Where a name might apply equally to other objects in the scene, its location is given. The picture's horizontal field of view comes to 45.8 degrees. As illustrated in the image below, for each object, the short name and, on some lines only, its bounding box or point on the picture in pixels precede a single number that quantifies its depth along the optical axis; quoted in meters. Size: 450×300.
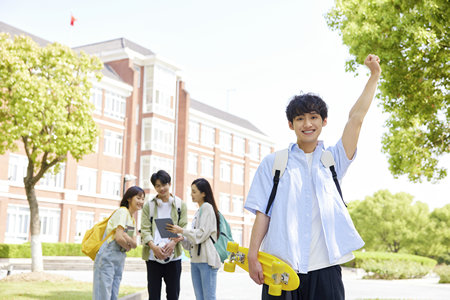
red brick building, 33.19
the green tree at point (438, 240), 49.16
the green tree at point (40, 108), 15.77
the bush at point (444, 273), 20.72
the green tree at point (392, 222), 50.25
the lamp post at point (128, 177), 28.70
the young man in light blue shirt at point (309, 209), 2.88
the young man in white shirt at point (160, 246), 6.16
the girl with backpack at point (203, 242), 6.15
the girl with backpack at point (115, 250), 6.05
